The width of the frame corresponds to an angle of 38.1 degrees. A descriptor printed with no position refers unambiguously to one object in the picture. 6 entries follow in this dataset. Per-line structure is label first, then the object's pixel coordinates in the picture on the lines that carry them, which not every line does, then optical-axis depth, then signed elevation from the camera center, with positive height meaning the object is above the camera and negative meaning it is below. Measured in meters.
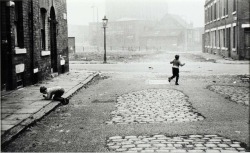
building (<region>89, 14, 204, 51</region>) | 81.66 +5.19
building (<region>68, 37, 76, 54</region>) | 50.33 +1.94
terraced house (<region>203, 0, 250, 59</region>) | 30.61 +2.70
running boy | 14.27 -0.43
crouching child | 9.64 -0.94
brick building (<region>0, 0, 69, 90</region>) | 11.23 +0.67
